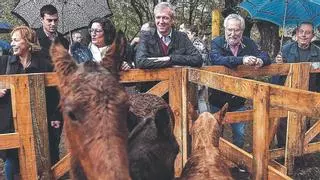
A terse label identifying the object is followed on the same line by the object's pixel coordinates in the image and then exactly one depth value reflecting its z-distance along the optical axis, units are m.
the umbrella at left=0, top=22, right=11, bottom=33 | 12.37
